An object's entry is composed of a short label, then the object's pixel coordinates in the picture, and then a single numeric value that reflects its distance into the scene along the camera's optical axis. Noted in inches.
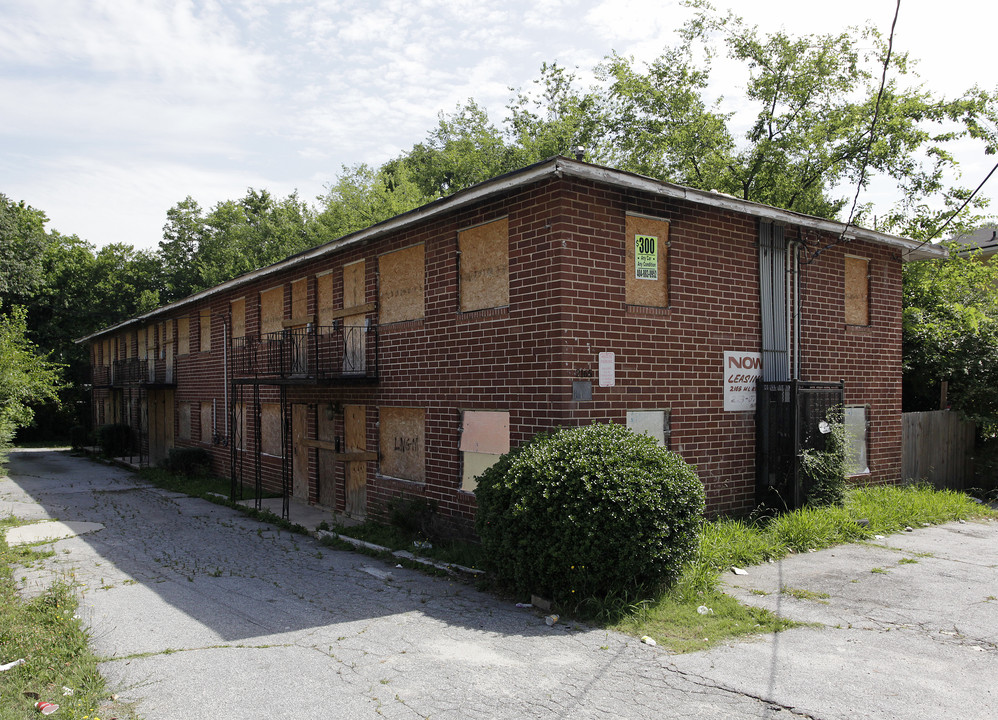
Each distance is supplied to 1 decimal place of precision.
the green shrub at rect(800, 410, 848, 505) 395.2
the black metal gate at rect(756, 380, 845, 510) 388.8
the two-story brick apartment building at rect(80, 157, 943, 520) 343.3
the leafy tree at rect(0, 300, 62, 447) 714.2
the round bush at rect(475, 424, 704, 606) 262.8
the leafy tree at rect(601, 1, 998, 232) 772.0
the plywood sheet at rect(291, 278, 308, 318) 586.2
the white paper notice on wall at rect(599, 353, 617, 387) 344.8
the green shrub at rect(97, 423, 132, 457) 1039.0
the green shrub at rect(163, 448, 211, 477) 745.0
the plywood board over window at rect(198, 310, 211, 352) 785.6
